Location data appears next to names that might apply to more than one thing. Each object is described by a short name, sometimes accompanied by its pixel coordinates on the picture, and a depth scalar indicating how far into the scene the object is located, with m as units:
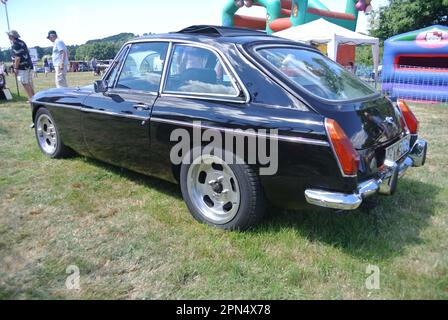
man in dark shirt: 8.78
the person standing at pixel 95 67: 32.37
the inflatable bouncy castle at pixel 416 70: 10.84
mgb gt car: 2.43
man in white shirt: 8.56
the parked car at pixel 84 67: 49.34
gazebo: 10.70
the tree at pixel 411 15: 23.73
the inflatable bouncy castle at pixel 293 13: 15.01
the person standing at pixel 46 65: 31.97
